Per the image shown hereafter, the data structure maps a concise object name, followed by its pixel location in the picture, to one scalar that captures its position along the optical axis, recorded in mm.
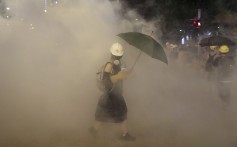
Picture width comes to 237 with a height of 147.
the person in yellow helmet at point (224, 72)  7703
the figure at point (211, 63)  8397
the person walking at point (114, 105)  5766
